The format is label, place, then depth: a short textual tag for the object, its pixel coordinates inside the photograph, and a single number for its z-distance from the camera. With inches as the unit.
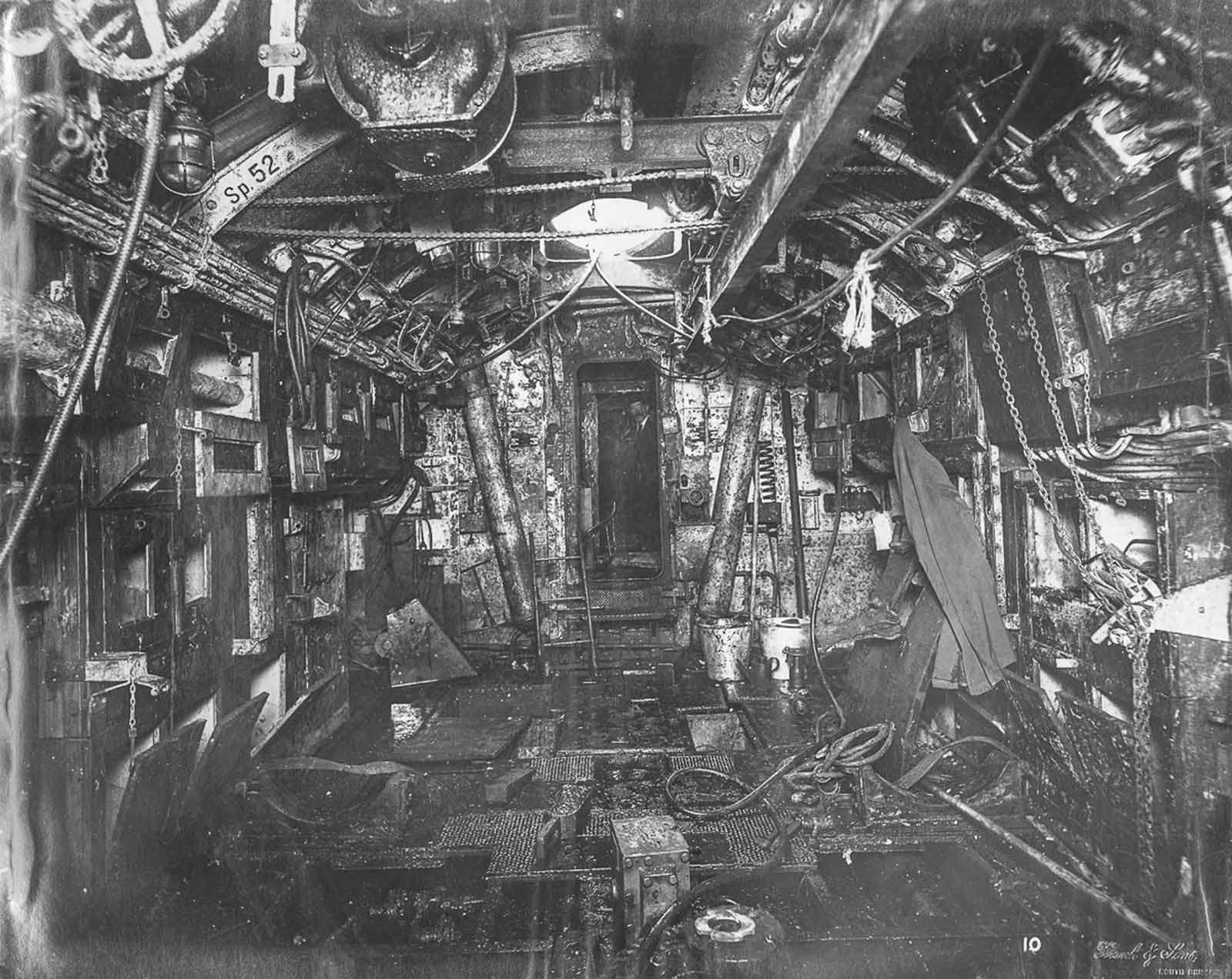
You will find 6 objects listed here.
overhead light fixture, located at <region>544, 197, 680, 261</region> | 171.9
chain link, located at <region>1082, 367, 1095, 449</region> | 163.6
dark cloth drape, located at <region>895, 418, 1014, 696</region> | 199.9
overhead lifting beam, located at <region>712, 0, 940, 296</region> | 79.0
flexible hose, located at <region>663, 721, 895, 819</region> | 195.5
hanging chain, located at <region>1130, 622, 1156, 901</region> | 147.0
